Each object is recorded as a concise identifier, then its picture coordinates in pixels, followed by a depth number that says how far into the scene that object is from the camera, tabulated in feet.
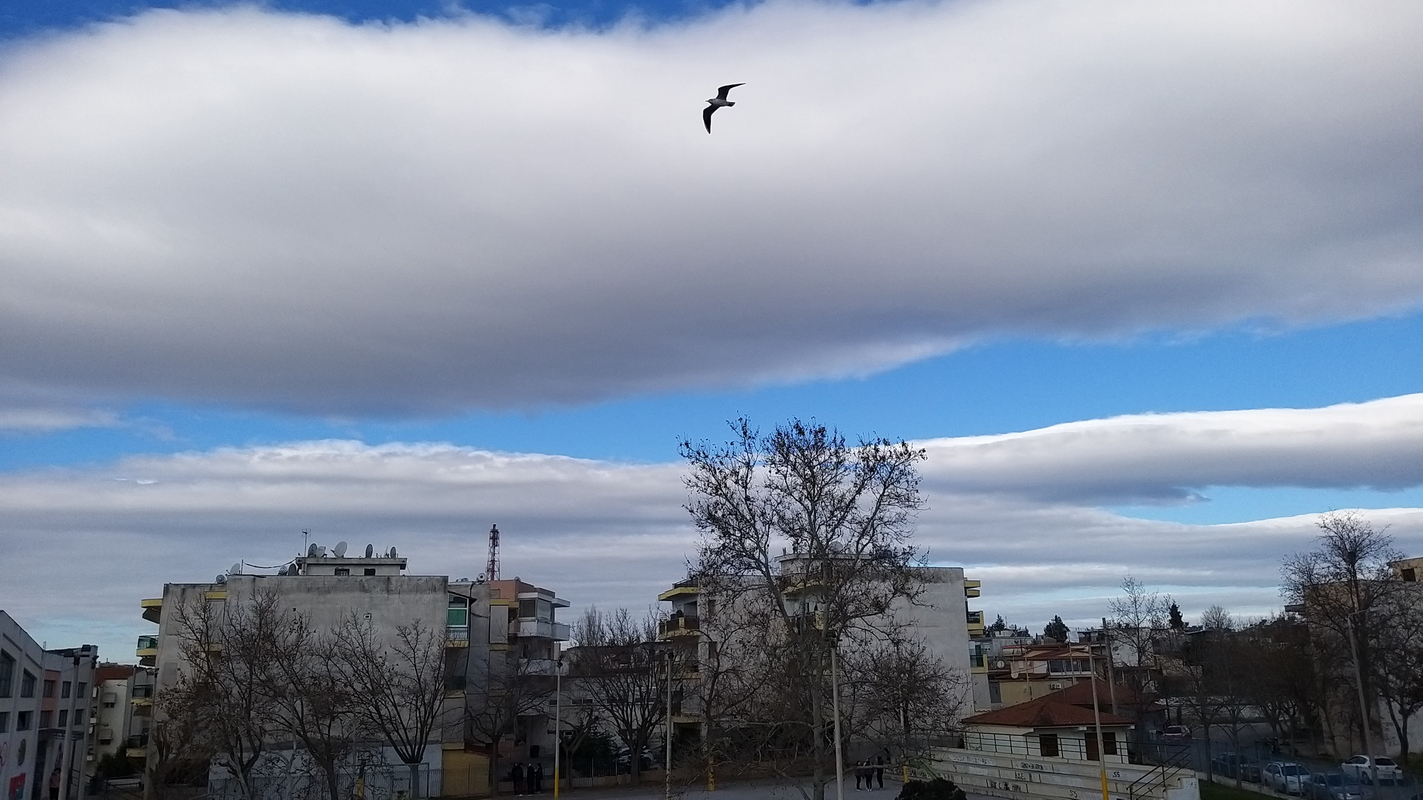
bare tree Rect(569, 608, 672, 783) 194.90
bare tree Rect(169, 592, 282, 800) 132.16
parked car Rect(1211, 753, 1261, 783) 142.20
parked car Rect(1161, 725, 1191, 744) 192.54
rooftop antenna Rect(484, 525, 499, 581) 298.76
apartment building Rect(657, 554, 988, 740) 215.31
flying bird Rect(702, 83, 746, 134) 61.11
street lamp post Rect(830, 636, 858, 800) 86.43
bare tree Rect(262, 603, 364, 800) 137.39
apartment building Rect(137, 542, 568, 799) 184.14
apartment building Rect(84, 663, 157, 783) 220.14
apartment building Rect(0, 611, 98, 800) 135.95
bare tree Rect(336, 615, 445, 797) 171.94
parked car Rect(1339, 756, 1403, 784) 121.19
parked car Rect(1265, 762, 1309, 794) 129.90
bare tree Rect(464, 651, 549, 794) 181.37
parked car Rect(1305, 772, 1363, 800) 116.67
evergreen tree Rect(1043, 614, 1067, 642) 541.42
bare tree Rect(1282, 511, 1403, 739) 168.66
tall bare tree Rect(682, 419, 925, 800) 111.86
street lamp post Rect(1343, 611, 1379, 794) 130.52
